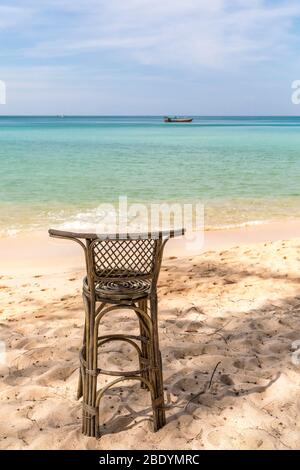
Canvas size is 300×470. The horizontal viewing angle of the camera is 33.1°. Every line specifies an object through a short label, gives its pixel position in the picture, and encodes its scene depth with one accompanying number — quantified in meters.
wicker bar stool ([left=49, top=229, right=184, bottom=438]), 2.64
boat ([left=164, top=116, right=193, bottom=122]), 98.38
